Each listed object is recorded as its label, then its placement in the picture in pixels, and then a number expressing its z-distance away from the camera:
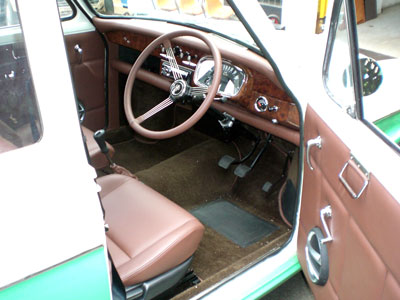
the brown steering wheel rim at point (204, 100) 1.82
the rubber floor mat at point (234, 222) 2.37
